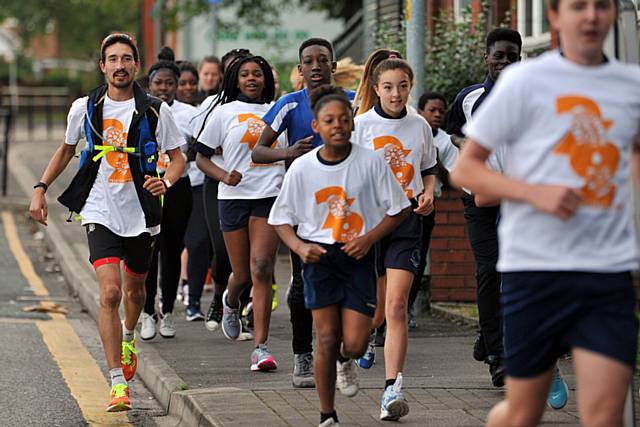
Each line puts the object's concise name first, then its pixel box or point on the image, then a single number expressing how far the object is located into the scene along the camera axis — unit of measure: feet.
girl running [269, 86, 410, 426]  41.87
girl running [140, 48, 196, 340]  67.85
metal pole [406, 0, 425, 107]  71.80
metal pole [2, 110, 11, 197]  146.33
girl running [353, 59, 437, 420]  48.13
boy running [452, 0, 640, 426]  29.62
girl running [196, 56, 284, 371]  58.33
